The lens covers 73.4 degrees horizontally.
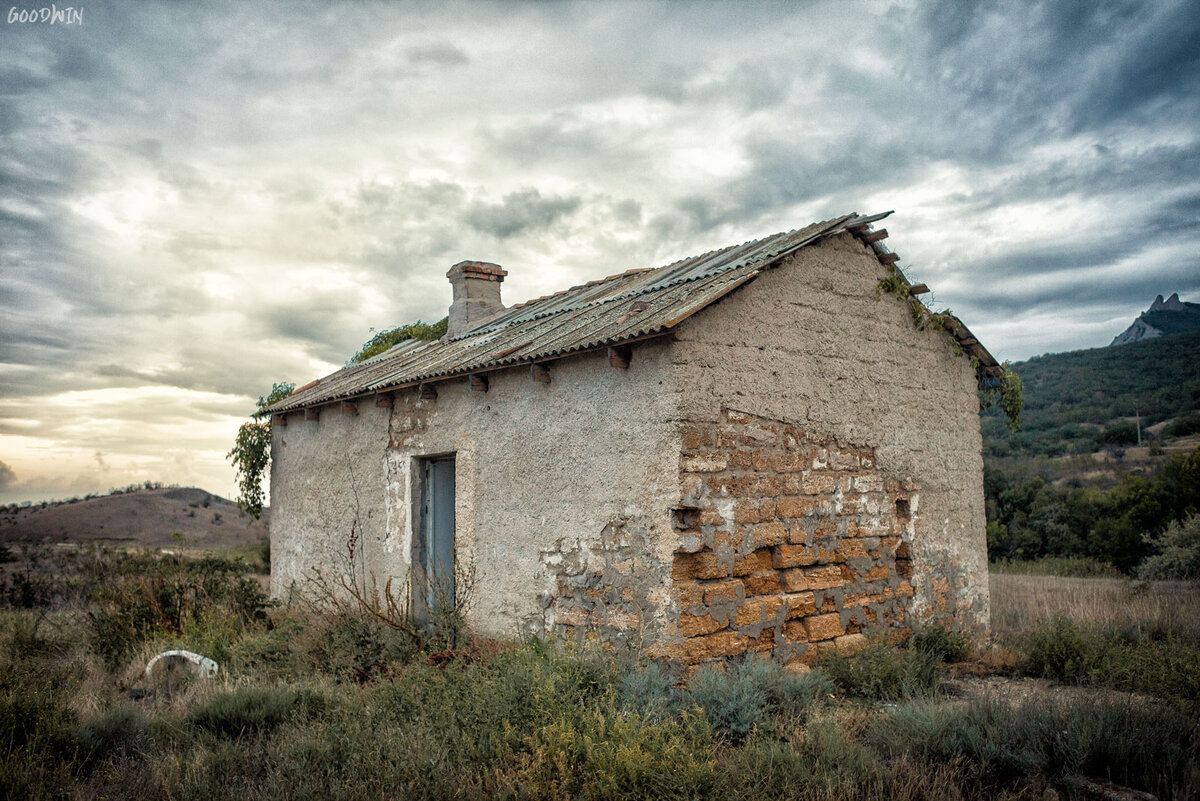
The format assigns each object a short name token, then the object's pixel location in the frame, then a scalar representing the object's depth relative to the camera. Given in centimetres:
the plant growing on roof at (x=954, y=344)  729
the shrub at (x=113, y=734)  489
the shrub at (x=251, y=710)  537
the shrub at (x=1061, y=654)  612
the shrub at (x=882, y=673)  559
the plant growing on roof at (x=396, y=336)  1515
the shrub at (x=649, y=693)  452
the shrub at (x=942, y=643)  679
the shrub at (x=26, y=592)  1209
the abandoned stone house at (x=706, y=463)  558
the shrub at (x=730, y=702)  459
